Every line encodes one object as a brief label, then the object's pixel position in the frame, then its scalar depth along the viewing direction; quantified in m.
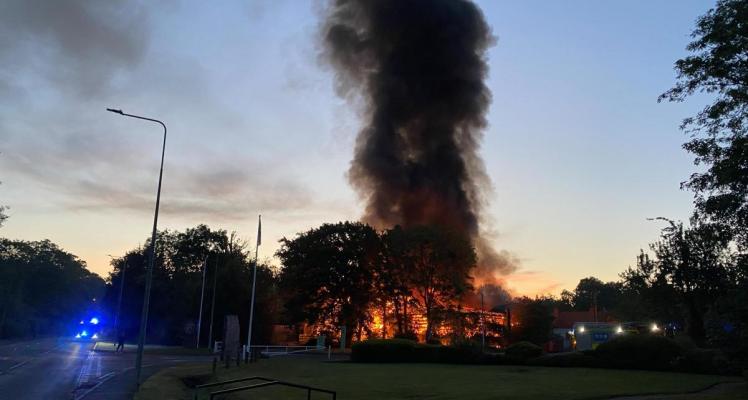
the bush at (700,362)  26.48
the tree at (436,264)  62.69
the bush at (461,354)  37.18
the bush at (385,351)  39.19
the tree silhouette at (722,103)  20.12
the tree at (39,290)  99.06
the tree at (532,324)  68.56
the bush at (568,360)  31.47
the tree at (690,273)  40.69
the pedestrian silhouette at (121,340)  50.53
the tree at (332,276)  65.31
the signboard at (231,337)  34.09
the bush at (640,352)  28.44
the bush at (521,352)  35.31
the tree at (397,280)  63.94
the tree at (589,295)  148.12
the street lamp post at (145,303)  21.89
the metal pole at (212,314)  61.88
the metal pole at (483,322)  65.49
